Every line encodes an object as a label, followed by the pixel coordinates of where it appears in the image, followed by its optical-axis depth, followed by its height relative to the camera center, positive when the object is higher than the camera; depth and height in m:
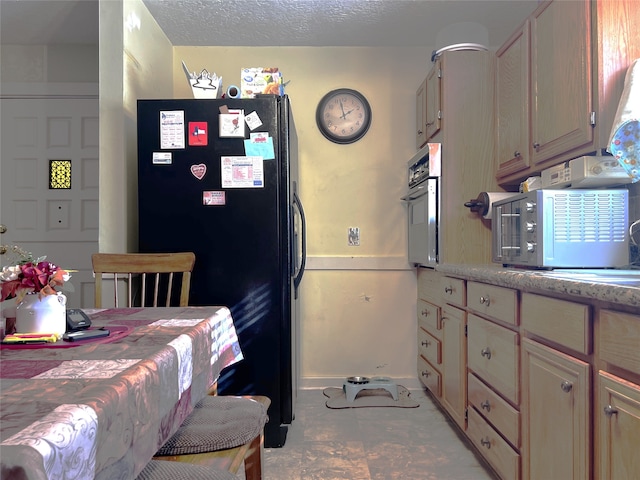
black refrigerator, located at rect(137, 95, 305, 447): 2.26 +0.14
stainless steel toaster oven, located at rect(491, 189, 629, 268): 1.69 +0.06
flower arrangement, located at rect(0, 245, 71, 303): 1.00 -0.08
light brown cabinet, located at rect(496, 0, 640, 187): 1.63 +0.67
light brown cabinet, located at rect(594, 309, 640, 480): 1.00 -0.36
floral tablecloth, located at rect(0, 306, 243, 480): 0.48 -0.21
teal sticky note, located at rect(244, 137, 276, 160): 2.28 +0.47
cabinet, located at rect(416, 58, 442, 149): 2.72 +0.88
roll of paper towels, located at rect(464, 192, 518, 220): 2.41 +0.23
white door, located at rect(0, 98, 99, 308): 3.40 +0.50
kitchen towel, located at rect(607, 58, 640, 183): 1.52 +0.39
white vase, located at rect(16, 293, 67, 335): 1.01 -0.16
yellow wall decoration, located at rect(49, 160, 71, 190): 3.43 +0.52
